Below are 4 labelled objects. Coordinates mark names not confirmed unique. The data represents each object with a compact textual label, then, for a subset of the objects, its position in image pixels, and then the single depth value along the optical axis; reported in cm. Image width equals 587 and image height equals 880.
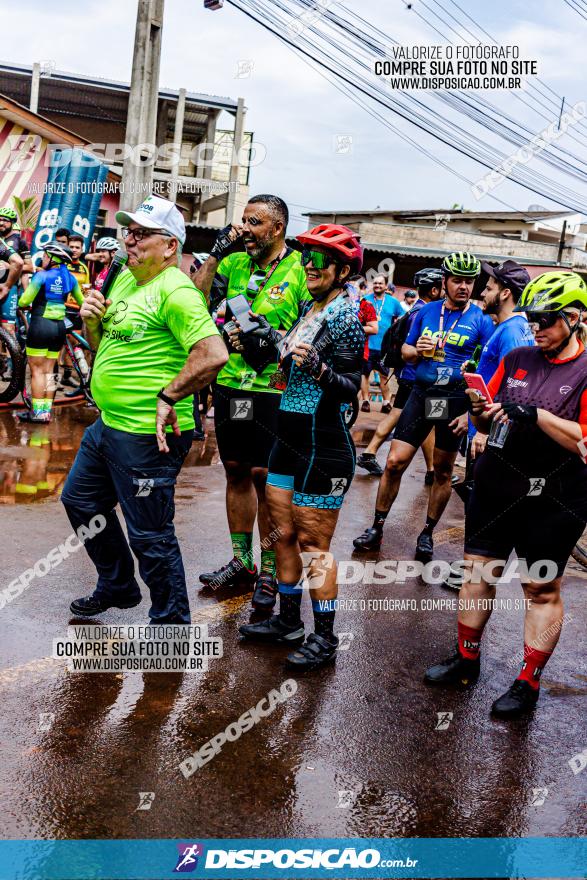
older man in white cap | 388
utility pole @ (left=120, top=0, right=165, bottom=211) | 1245
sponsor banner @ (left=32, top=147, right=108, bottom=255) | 1524
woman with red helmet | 407
